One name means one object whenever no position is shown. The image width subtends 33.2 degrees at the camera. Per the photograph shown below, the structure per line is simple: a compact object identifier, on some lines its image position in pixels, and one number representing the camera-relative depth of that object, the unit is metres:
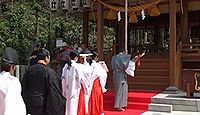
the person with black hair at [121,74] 9.51
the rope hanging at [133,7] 12.36
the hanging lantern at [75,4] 13.97
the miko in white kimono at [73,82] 6.83
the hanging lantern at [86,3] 13.59
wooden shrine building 11.30
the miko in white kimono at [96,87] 8.00
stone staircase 9.33
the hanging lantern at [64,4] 14.30
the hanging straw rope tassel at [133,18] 14.11
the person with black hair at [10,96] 3.48
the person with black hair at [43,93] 4.41
